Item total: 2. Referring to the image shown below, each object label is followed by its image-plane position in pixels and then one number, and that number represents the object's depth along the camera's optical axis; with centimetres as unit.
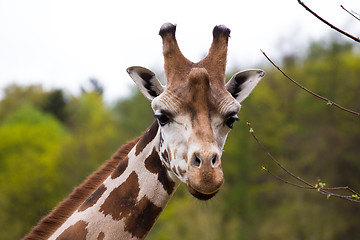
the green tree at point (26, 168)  8406
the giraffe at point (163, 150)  1085
